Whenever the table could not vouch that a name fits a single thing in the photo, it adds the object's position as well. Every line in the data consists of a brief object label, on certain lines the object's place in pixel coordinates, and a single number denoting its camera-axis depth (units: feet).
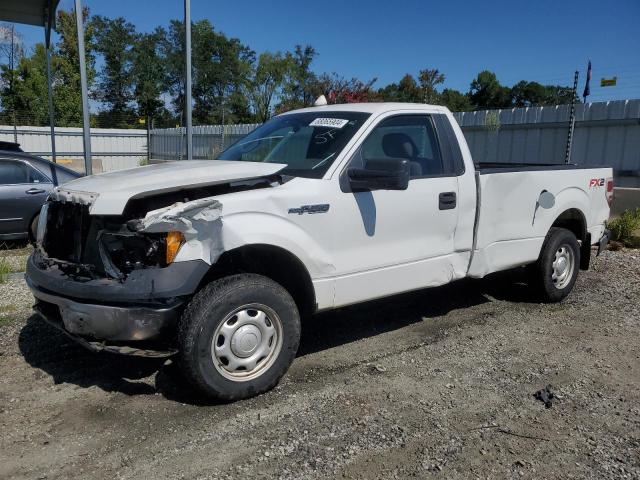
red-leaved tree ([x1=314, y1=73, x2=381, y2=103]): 76.08
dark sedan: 26.89
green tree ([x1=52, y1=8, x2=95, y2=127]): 128.88
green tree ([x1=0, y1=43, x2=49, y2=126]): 129.49
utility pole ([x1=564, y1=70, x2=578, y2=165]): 31.61
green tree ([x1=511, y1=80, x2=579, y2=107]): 205.92
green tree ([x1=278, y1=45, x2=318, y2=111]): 110.05
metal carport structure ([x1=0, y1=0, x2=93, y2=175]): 37.50
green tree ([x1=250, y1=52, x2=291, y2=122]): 125.47
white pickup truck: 11.09
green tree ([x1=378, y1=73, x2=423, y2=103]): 132.40
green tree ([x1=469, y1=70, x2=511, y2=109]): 213.66
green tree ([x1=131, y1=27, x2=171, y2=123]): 157.79
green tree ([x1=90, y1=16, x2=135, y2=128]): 161.99
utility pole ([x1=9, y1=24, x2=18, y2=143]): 132.05
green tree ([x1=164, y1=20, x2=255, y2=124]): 151.23
